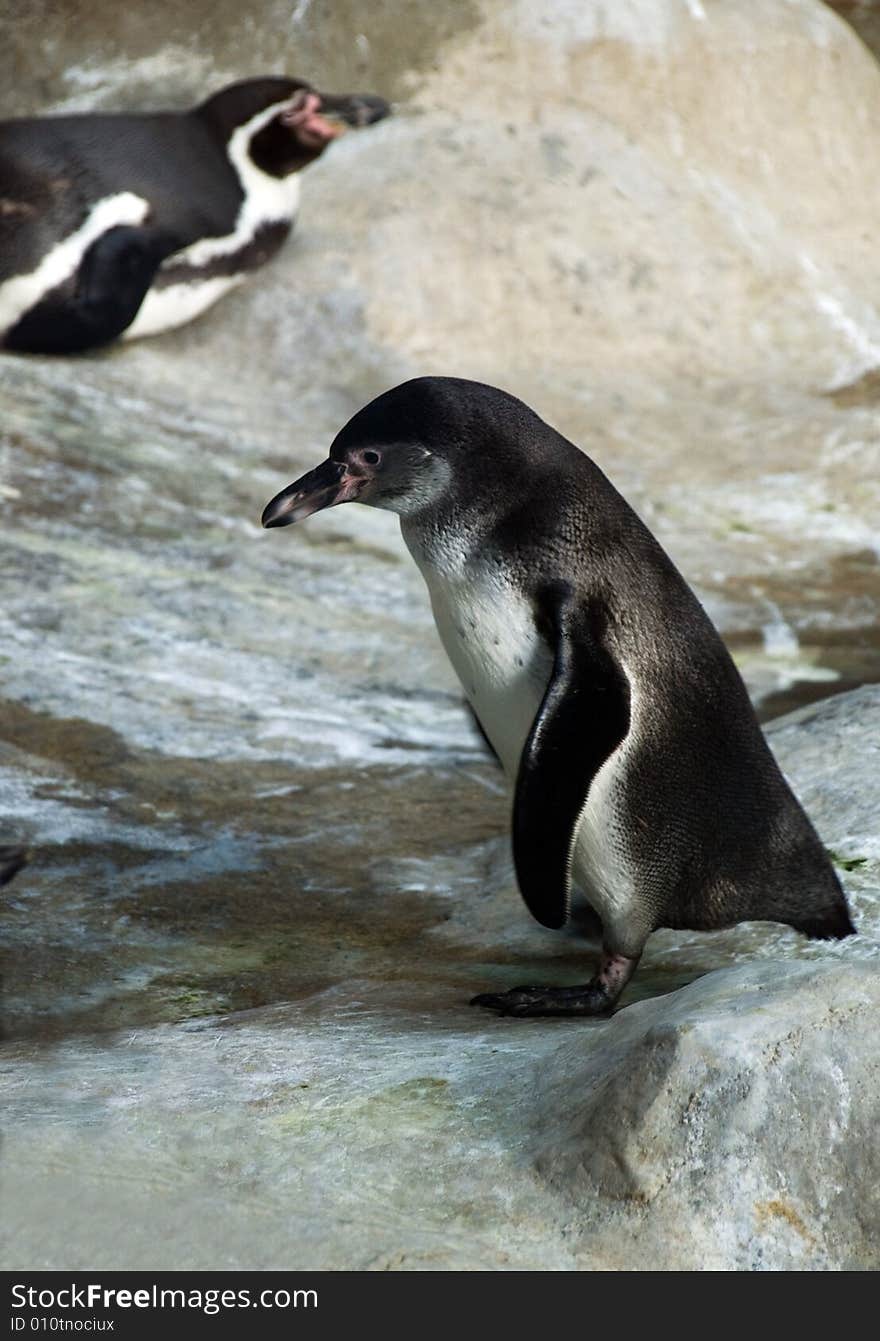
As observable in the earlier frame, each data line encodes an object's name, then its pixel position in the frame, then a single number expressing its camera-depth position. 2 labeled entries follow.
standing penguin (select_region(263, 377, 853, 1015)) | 5.67
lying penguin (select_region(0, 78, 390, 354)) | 12.91
